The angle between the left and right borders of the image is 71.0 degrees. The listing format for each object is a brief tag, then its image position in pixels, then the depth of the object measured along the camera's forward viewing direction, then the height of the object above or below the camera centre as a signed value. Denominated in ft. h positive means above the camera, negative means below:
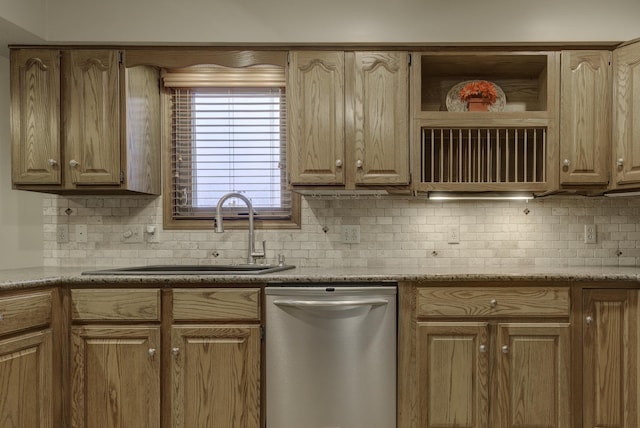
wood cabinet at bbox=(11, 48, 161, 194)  7.96 +1.62
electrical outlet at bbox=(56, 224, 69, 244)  9.04 -0.49
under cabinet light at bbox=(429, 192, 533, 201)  8.43 +0.26
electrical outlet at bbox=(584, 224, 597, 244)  8.84 -0.51
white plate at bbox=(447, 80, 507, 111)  8.80 +2.15
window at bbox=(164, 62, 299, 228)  9.17 +1.19
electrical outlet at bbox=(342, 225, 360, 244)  8.96 -0.51
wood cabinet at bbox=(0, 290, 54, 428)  6.14 -2.19
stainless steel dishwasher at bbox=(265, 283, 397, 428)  6.89 -2.30
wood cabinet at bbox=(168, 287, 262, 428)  6.93 -2.30
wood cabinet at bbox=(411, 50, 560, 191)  7.89 +1.54
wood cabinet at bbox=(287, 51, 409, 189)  7.89 +1.59
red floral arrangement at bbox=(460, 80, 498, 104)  8.18 +2.17
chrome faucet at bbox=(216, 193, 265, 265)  8.40 -0.41
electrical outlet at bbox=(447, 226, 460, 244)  8.91 -0.51
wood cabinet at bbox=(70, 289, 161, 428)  6.94 -2.39
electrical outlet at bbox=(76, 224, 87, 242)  9.07 -0.46
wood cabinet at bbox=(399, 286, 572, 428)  6.93 -2.34
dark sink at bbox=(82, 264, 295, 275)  7.33 -1.08
